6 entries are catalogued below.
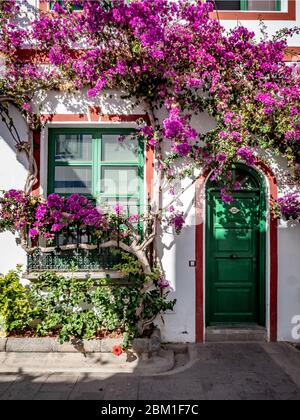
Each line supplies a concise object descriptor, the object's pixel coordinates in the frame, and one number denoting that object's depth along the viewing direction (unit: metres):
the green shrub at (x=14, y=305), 5.11
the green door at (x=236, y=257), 6.00
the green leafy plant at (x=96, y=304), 5.07
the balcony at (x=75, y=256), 5.58
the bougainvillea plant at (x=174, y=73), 5.30
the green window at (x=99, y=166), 5.98
